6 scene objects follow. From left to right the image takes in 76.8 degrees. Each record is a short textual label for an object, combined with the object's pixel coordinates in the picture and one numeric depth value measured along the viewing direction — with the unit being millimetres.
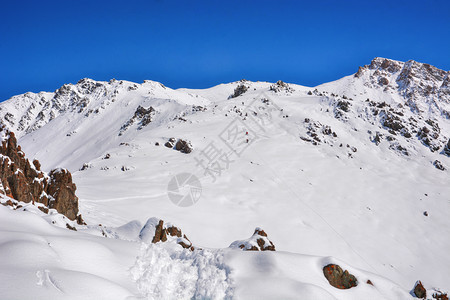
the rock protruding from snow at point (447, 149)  48866
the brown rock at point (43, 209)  13975
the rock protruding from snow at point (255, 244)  13867
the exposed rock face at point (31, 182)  14555
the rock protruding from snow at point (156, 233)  13819
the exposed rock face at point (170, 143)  42531
